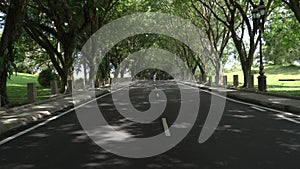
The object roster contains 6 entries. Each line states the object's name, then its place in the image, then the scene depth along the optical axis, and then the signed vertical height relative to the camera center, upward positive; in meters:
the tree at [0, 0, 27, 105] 14.38 +2.27
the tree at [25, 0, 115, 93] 23.61 +4.08
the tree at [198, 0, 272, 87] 24.95 +2.83
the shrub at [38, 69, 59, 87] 42.28 +0.71
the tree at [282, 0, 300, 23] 16.31 +3.51
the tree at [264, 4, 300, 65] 26.92 +4.49
